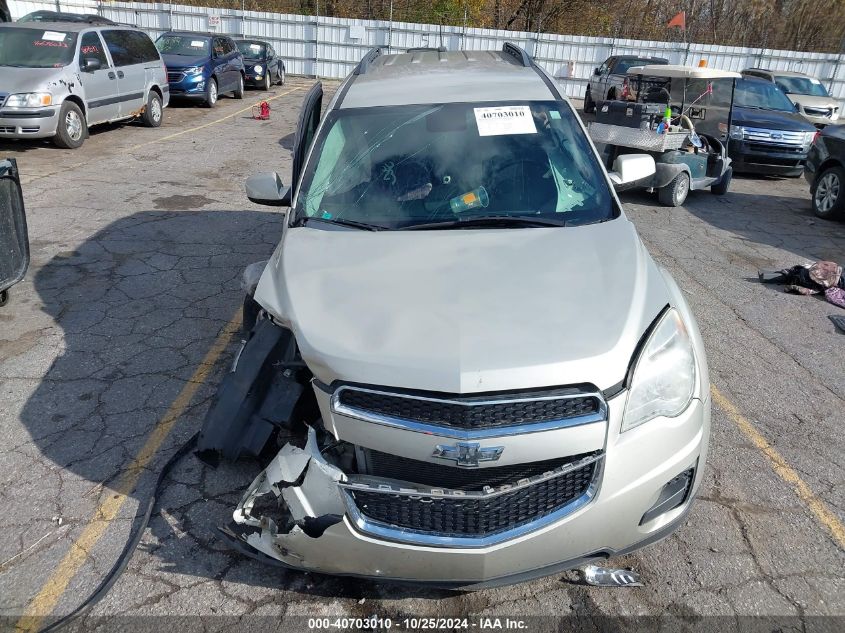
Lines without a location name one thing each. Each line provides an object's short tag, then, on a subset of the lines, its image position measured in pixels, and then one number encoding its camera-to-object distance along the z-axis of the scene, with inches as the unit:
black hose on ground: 104.3
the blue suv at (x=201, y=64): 634.2
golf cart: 366.6
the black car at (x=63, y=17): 631.8
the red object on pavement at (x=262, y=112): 618.4
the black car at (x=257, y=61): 806.5
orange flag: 813.9
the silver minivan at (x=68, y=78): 402.0
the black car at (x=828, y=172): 355.9
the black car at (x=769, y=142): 460.8
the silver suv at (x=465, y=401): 93.0
